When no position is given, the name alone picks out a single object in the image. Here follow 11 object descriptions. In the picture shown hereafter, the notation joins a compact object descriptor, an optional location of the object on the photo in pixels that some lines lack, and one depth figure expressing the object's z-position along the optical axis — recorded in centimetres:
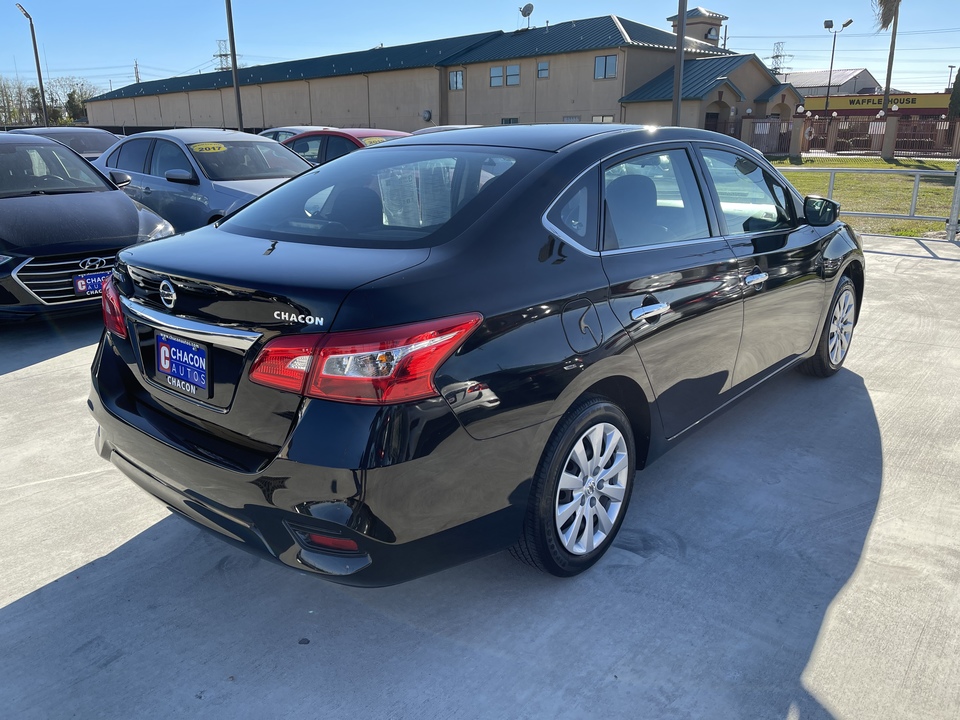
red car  1256
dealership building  4069
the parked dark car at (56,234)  598
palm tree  4489
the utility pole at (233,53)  2270
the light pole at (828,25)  5695
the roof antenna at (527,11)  4868
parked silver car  871
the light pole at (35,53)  3784
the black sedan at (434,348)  225
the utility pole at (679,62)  1530
